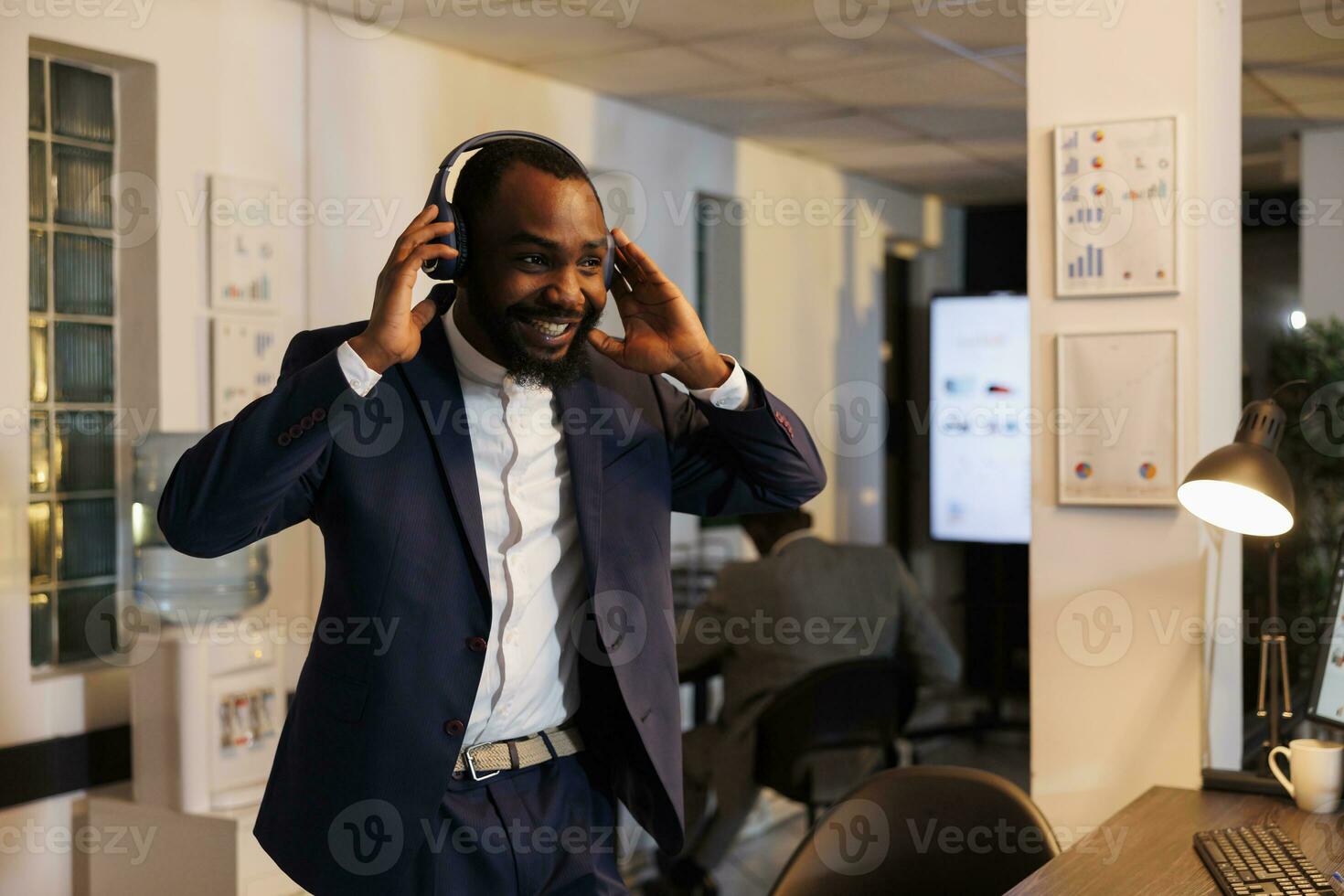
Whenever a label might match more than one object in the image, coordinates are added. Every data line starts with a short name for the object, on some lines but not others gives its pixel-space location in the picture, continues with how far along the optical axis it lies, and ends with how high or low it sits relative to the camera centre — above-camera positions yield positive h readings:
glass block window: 3.26 +0.18
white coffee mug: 2.28 -0.61
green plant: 5.10 -0.29
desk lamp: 2.17 -0.09
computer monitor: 2.37 -0.45
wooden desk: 1.95 -0.68
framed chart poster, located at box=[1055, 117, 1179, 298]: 2.60 +0.44
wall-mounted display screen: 6.68 +0.05
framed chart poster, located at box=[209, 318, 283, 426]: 3.58 +0.19
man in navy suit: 1.66 -0.14
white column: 2.60 -0.18
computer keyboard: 1.86 -0.65
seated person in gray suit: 4.02 -0.65
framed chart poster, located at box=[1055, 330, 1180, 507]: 2.61 +0.02
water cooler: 3.18 -0.75
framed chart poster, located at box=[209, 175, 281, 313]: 3.57 +0.51
